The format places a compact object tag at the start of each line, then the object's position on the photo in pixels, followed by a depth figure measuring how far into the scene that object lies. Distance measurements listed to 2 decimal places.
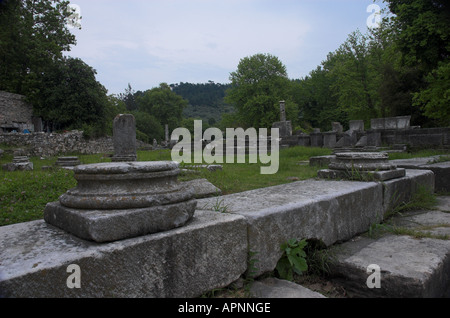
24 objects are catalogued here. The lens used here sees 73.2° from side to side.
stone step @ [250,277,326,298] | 1.91
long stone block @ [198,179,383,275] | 2.23
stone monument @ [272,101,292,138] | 23.88
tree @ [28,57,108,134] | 24.81
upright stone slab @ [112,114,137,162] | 9.98
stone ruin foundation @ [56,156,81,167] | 11.10
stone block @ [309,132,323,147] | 20.33
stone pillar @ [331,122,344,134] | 25.09
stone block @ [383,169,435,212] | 3.62
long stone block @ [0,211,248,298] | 1.38
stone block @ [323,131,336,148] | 19.33
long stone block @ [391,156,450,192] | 5.05
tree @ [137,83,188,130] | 66.75
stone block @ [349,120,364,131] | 21.59
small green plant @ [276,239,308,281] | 2.29
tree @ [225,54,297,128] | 38.69
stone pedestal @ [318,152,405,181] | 3.69
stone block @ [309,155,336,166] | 7.90
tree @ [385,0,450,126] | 11.23
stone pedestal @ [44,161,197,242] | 1.71
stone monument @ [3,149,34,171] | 10.91
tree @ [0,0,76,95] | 24.05
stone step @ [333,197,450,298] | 2.00
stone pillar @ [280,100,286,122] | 26.82
